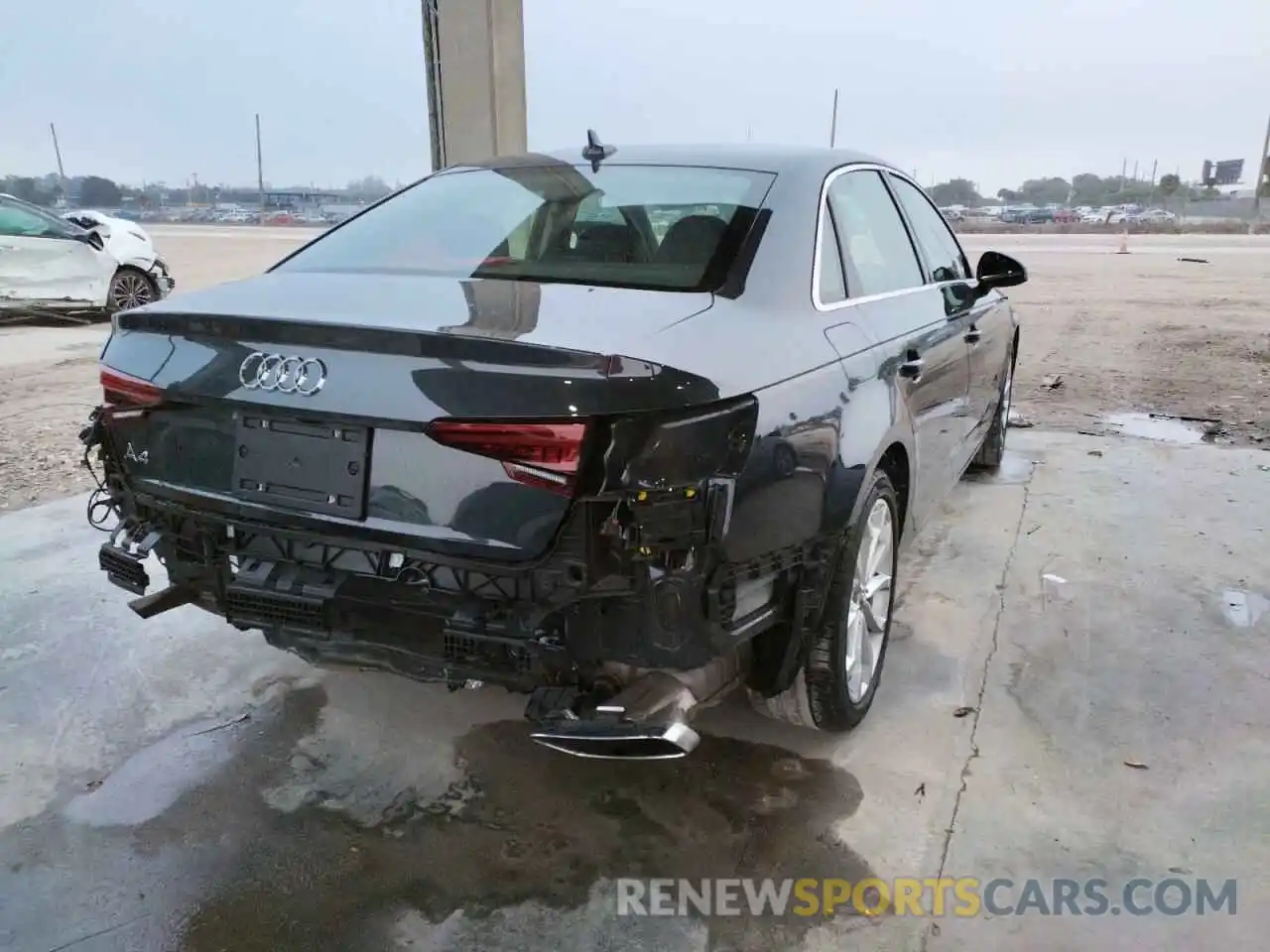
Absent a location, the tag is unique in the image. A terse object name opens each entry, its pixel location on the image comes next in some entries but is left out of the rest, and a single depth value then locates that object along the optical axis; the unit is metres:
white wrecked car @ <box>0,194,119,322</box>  11.13
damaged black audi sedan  2.02
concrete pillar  7.92
